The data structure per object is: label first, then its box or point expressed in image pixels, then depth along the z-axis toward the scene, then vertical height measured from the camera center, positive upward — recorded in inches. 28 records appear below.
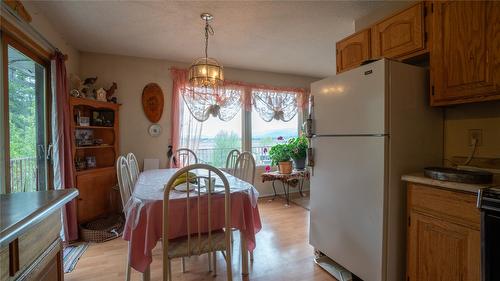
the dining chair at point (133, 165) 104.3 -12.3
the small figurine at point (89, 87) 116.9 +25.9
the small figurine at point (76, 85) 108.6 +25.3
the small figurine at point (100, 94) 118.6 +22.3
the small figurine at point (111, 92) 125.3 +24.6
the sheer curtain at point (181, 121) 141.4 +10.0
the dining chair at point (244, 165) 101.4 -12.1
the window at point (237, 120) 144.9 +11.4
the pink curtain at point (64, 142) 92.8 -1.3
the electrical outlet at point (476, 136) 62.6 -0.4
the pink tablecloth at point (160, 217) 57.9 -21.3
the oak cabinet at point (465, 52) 52.3 +19.7
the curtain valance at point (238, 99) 144.1 +25.5
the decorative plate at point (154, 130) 138.3 +4.6
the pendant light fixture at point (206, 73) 83.7 +23.0
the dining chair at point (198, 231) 55.1 -24.2
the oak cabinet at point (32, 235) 26.5 -12.6
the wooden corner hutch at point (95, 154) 108.6 -8.2
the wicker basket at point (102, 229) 101.2 -40.5
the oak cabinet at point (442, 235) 48.0 -22.3
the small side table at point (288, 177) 149.5 -25.6
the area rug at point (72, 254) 81.8 -43.9
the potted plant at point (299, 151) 158.9 -10.0
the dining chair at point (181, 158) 138.8 -12.2
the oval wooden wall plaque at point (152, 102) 136.9 +21.1
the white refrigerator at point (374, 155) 60.3 -5.5
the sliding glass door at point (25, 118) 69.4 +7.1
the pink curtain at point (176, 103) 141.3 +20.6
